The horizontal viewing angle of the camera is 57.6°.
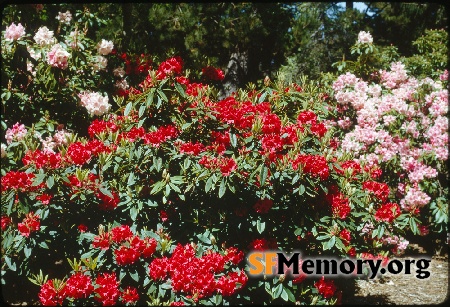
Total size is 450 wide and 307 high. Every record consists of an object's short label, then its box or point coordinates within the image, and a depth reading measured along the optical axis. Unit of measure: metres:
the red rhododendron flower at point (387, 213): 2.96
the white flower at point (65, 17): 3.92
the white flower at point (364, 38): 4.79
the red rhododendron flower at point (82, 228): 2.70
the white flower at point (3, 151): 2.90
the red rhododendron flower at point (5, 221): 2.81
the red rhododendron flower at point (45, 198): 2.59
